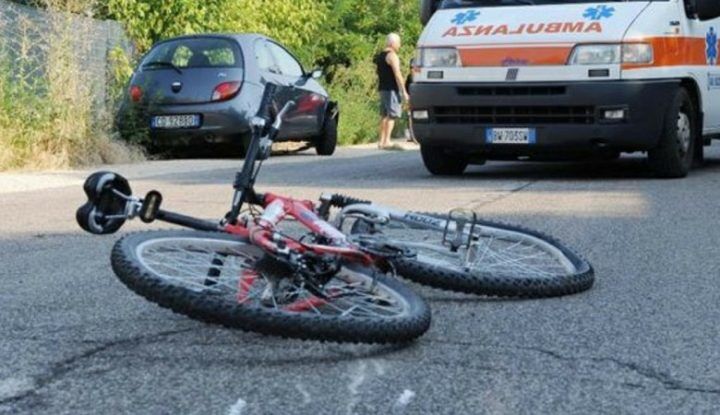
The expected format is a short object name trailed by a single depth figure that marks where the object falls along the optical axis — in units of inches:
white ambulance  400.5
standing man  755.0
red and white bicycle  142.5
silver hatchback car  548.7
